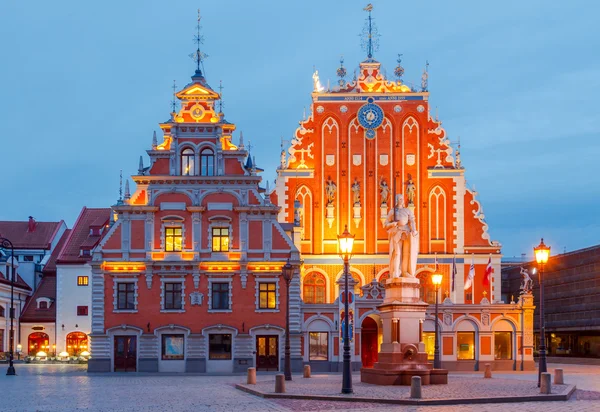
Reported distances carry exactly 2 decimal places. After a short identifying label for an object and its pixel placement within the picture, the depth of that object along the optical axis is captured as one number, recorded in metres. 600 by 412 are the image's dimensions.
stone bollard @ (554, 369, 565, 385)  36.44
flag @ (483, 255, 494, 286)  60.88
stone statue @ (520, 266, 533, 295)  57.47
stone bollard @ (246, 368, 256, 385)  37.25
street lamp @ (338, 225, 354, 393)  30.36
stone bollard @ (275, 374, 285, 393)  31.45
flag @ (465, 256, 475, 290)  60.31
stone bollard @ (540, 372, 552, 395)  30.19
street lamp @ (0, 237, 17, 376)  50.51
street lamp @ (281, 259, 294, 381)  40.53
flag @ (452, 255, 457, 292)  62.00
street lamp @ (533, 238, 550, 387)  35.03
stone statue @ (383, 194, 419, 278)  37.34
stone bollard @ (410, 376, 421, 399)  28.17
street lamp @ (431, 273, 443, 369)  44.88
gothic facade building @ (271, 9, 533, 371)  66.12
